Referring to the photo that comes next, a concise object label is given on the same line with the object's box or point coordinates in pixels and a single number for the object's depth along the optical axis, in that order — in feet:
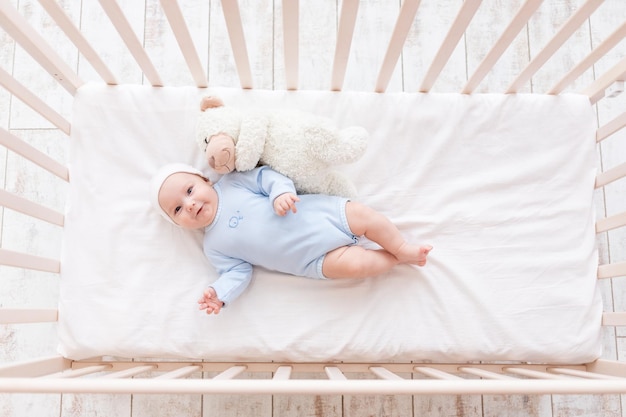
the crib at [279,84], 2.56
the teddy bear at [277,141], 3.85
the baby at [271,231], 3.91
